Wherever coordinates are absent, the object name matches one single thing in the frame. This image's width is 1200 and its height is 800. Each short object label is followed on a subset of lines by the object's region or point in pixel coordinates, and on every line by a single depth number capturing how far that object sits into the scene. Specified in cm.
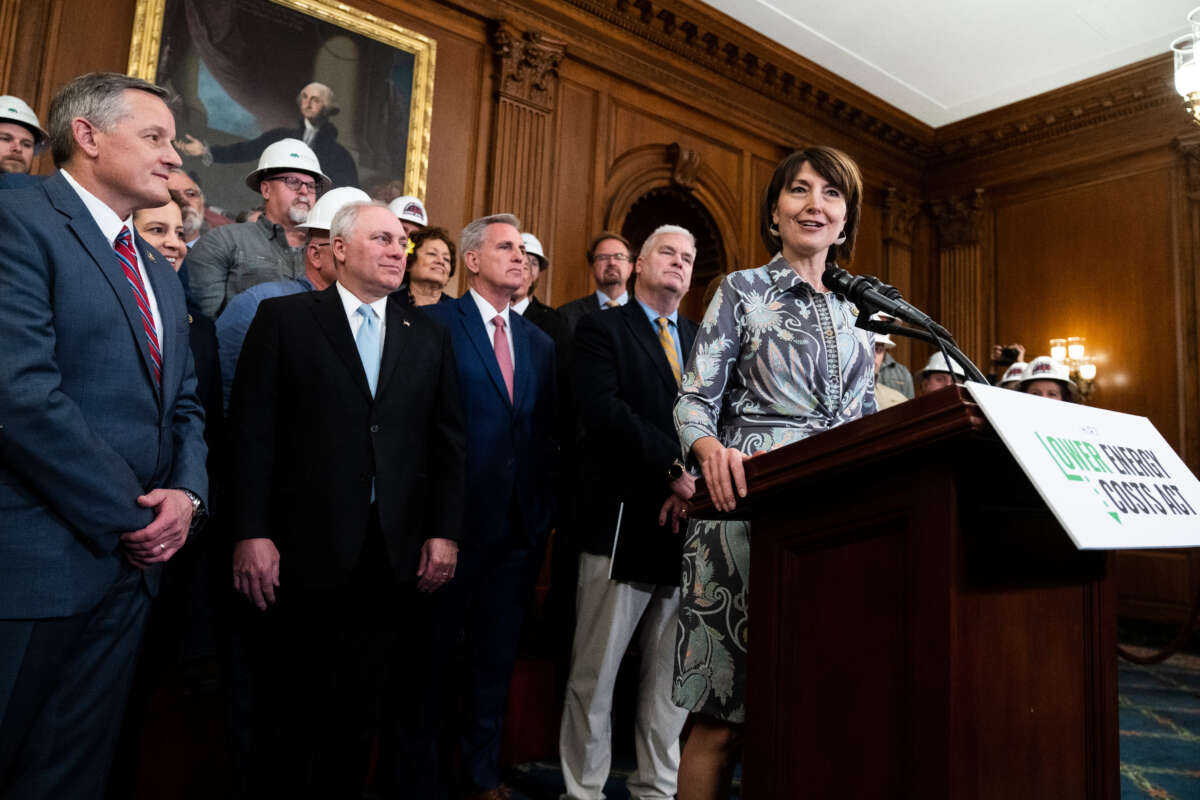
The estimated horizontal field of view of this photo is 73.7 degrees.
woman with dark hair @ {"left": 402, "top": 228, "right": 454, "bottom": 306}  326
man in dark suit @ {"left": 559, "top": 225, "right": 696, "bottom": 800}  212
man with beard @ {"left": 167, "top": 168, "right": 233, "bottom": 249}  366
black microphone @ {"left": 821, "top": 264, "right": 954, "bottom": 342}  104
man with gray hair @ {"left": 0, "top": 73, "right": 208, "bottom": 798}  121
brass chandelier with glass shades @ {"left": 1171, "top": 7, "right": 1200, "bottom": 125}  397
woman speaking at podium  123
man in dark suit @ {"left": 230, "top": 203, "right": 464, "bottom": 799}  173
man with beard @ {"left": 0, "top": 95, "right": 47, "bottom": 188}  300
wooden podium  80
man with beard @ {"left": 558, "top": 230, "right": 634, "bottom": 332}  391
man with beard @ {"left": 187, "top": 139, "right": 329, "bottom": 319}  270
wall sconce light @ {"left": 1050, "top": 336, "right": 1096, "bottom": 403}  658
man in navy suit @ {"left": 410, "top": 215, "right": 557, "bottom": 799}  217
